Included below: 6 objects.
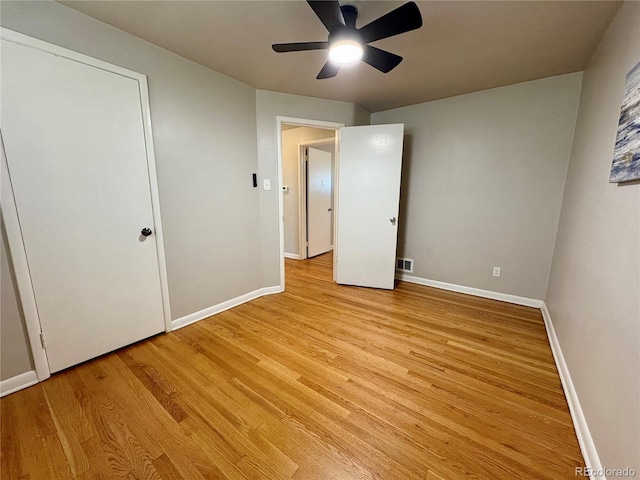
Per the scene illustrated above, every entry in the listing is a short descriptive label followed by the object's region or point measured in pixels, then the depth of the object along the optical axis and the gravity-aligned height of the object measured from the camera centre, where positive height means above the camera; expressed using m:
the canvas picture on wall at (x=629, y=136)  1.07 +0.26
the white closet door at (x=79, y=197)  1.43 -0.03
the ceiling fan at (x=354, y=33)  1.22 +0.87
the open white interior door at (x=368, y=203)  2.88 -0.11
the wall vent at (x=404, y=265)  3.39 -0.94
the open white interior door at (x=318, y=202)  4.38 -0.14
